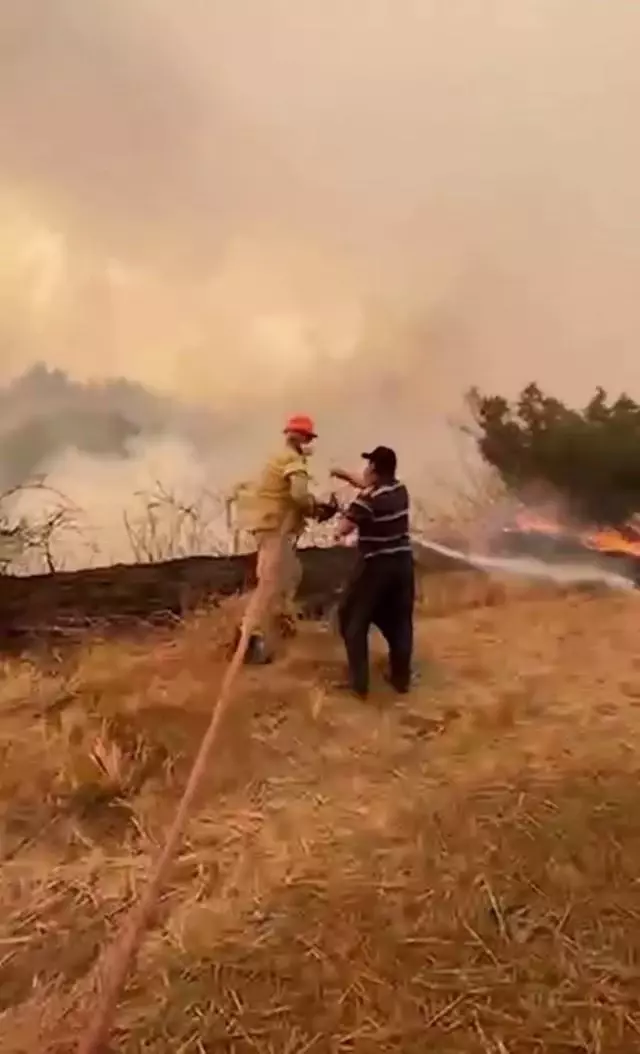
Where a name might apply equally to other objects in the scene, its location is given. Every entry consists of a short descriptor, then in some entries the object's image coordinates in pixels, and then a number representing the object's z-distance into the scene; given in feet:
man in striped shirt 16.35
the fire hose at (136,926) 10.30
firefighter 16.81
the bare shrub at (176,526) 19.61
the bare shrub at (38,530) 18.99
